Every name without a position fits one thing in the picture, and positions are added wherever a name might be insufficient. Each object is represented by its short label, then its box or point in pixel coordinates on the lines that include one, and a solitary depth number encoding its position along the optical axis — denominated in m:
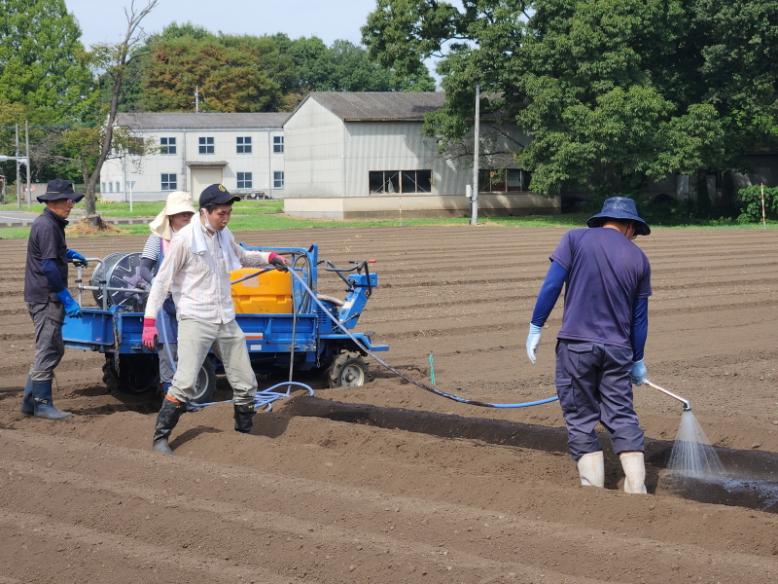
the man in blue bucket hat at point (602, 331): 6.18
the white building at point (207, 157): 73.75
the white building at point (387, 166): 47.03
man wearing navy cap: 7.38
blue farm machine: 9.18
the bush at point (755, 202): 41.34
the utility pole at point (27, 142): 68.07
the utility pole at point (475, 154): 41.62
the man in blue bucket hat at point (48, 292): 8.59
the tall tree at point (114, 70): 40.19
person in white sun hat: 8.43
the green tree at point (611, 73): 39.31
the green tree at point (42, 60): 81.38
